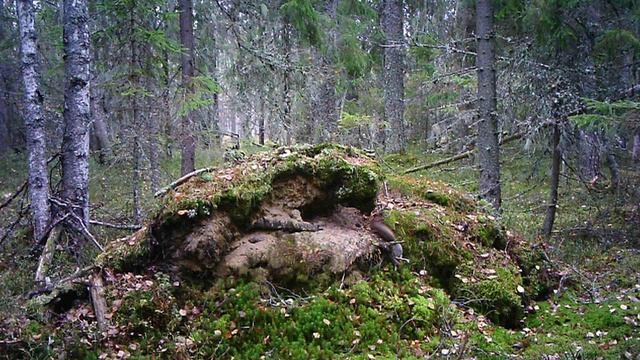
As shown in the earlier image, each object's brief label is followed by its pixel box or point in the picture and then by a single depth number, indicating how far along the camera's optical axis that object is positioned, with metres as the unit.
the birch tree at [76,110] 7.89
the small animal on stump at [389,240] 6.10
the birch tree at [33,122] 7.99
